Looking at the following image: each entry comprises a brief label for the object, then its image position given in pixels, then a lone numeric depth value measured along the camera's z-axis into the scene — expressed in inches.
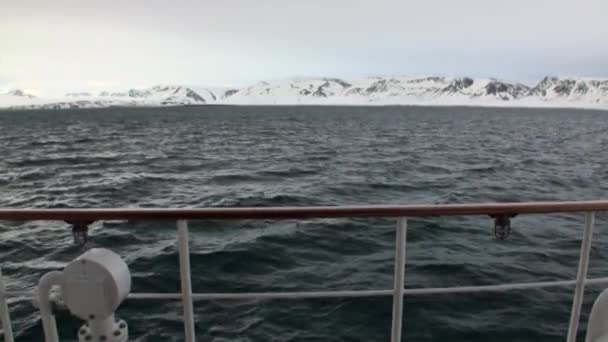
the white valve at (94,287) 65.6
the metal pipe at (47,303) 67.9
